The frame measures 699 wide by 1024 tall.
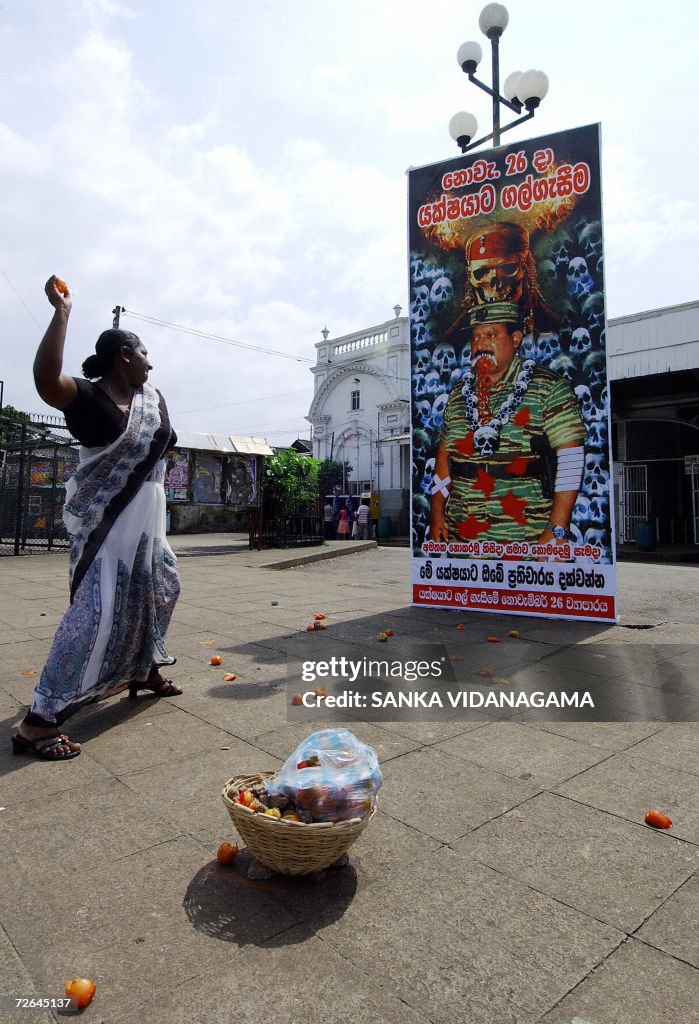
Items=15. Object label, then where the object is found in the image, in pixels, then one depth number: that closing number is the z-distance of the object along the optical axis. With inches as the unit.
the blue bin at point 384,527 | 924.6
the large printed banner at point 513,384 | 271.7
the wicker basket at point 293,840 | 83.1
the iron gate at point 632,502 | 768.9
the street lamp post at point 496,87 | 319.3
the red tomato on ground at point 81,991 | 66.2
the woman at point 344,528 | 916.8
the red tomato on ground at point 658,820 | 103.6
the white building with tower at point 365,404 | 1227.2
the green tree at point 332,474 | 1277.1
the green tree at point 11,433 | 546.6
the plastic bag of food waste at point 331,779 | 87.7
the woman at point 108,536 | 129.9
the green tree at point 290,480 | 669.3
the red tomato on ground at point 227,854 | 91.4
